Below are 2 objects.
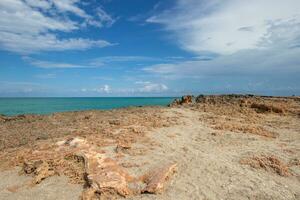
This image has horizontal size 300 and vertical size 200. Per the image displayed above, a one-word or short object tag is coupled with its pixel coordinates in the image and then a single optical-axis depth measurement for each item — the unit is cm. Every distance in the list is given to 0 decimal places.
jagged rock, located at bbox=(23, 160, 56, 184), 453
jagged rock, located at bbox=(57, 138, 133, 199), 398
